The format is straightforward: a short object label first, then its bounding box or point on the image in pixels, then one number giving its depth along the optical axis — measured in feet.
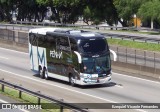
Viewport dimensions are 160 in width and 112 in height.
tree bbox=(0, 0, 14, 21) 314.26
